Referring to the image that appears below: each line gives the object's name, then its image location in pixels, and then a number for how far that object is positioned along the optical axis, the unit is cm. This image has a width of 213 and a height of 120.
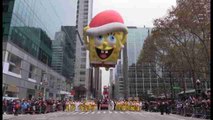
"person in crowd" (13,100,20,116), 1474
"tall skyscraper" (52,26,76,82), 2841
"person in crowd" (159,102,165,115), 1850
